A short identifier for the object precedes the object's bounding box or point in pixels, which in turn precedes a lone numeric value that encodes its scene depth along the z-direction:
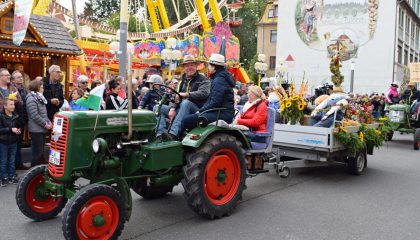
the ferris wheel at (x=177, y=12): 25.48
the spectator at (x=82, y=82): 8.22
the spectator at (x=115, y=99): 6.46
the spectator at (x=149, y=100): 8.31
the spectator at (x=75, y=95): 8.08
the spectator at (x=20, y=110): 7.10
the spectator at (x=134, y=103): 8.20
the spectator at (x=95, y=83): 9.52
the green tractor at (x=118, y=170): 4.01
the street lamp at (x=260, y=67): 19.65
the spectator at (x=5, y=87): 6.97
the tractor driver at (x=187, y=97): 5.27
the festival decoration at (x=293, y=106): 7.80
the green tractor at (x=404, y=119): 12.80
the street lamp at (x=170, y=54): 20.03
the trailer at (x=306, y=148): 6.95
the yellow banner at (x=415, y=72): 17.80
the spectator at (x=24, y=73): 9.38
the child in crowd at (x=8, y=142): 6.56
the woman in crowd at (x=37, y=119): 6.80
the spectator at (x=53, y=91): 7.34
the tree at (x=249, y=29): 53.56
